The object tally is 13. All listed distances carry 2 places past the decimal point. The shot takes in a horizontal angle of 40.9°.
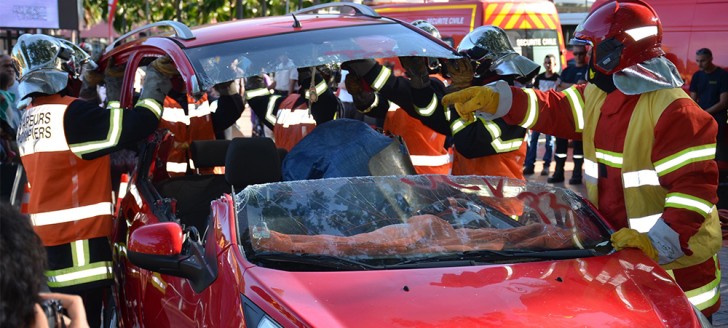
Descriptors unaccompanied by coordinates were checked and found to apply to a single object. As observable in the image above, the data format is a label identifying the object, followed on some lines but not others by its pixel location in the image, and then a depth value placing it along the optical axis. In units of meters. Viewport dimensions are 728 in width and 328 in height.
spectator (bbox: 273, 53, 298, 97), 12.62
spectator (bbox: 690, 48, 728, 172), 10.57
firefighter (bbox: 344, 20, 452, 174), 5.65
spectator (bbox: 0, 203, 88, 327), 1.96
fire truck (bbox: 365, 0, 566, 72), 16.28
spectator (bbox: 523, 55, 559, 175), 13.60
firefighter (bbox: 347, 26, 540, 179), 5.41
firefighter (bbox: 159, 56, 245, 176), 6.47
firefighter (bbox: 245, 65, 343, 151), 7.07
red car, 3.11
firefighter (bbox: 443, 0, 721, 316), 4.00
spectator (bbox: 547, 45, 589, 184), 12.53
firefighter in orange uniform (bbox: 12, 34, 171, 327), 4.98
